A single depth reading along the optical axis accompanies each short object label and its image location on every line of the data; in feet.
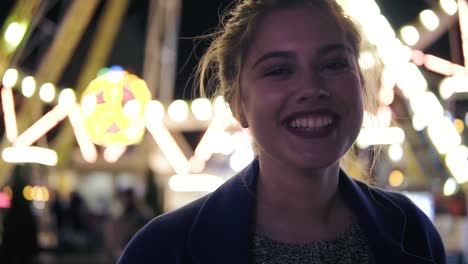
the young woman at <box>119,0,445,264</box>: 4.74
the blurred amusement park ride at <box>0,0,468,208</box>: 17.46
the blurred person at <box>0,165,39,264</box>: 22.43
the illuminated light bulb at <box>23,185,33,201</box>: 23.24
